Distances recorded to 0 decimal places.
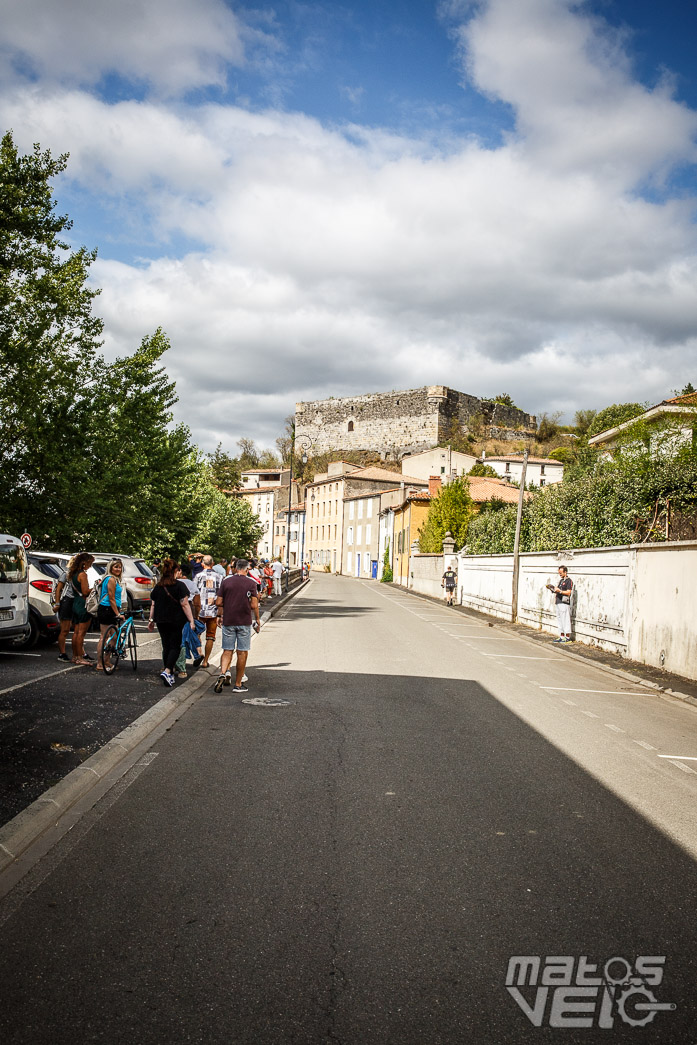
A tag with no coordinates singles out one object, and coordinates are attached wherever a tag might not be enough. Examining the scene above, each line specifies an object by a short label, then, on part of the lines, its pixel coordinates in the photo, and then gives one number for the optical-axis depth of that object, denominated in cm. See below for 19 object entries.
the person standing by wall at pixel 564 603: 2036
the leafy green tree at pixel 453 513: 5228
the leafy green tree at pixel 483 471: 9158
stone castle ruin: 11775
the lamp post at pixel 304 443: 12496
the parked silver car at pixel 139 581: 2112
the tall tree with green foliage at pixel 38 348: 2278
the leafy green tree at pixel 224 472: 10080
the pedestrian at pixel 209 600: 1301
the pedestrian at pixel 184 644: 1181
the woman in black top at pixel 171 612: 1115
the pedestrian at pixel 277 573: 3646
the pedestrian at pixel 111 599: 1181
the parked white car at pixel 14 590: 1270
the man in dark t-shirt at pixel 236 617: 1088
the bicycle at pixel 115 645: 1177
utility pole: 2766
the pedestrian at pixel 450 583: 4041
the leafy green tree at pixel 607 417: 9588
